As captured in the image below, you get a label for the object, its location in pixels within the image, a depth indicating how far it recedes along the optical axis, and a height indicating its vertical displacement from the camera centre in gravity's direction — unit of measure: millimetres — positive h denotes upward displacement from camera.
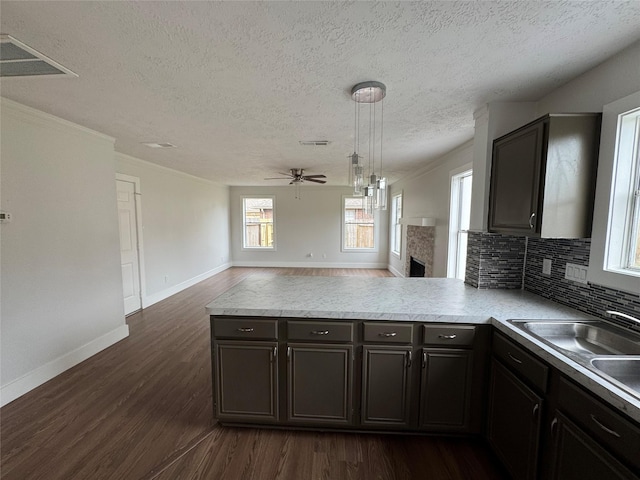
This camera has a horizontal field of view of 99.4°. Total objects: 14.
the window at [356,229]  7996 -281
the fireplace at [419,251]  4449 -562
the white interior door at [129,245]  4020 -423
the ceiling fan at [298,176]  5175 +821
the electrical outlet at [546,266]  2072 -346
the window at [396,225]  6846 -139
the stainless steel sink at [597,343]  1234 -640
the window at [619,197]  1513 +147
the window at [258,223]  8148 -134
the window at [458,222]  3617 -18
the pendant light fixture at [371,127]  1929 +921
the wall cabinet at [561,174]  1622 +296
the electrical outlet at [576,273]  1765 -343
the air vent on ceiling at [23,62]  1483 +932
